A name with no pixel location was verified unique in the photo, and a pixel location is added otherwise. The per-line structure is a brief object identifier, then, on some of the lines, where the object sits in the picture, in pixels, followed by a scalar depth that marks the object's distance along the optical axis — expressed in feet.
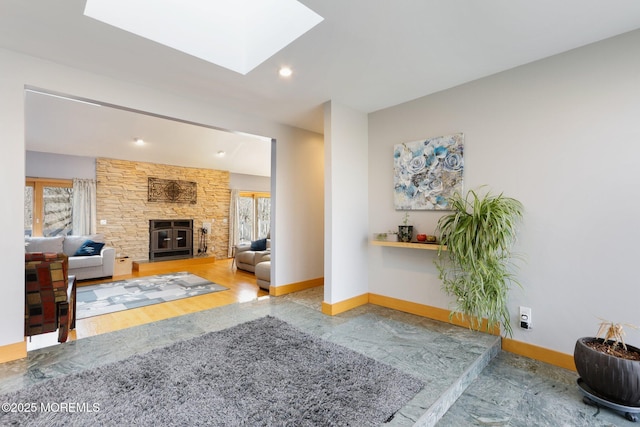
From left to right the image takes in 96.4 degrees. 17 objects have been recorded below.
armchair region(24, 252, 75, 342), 8.10
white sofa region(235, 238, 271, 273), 18.65
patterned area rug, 12.67
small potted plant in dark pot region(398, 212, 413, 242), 10.65
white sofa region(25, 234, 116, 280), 17.25
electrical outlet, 8.29
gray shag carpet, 5.34
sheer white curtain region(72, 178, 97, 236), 19.80
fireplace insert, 22.99
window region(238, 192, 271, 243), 29.01
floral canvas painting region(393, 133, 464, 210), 9.85
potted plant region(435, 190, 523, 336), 7.97
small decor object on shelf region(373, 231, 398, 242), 11.40
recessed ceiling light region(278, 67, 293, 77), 8.65
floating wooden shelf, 9.47
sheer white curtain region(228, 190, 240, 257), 27.12
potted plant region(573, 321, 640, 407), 5.68
